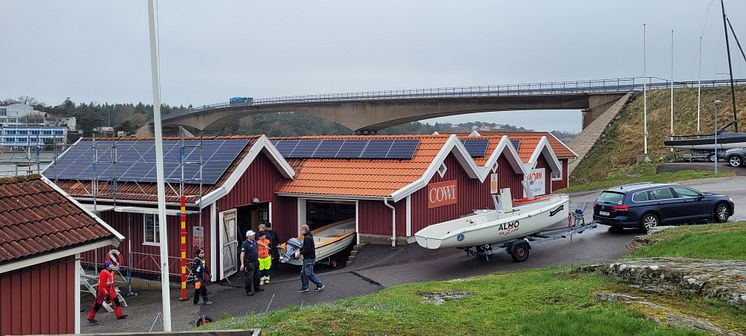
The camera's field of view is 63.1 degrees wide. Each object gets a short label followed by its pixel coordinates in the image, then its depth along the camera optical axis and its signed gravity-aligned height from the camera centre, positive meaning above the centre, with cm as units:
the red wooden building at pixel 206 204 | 1702 -115
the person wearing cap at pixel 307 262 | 1359 -226
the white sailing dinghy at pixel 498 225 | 1578 -189
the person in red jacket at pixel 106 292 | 1309 -274
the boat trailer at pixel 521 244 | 1659 -239
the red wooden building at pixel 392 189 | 1912 -96
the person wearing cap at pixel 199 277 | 1390 -261
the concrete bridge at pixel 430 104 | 5819 +603
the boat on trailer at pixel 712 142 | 3938 +76
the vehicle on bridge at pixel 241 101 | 8709 +911
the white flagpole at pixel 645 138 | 4582 +126
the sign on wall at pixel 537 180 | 2888 -116
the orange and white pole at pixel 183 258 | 1302 -202
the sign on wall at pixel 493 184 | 2423 -105
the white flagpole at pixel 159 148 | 878 +25
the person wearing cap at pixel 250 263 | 1476 -242
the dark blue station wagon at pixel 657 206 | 1902 -167
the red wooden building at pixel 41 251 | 885 -124
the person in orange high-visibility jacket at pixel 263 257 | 1499 -234
